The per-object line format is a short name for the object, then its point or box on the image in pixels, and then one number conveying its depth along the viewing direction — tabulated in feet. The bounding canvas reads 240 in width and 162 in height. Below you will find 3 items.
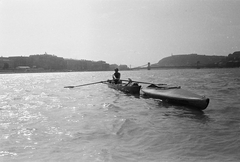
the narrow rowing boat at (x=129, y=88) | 71.75
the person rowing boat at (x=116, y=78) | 88.75
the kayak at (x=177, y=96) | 41.75
